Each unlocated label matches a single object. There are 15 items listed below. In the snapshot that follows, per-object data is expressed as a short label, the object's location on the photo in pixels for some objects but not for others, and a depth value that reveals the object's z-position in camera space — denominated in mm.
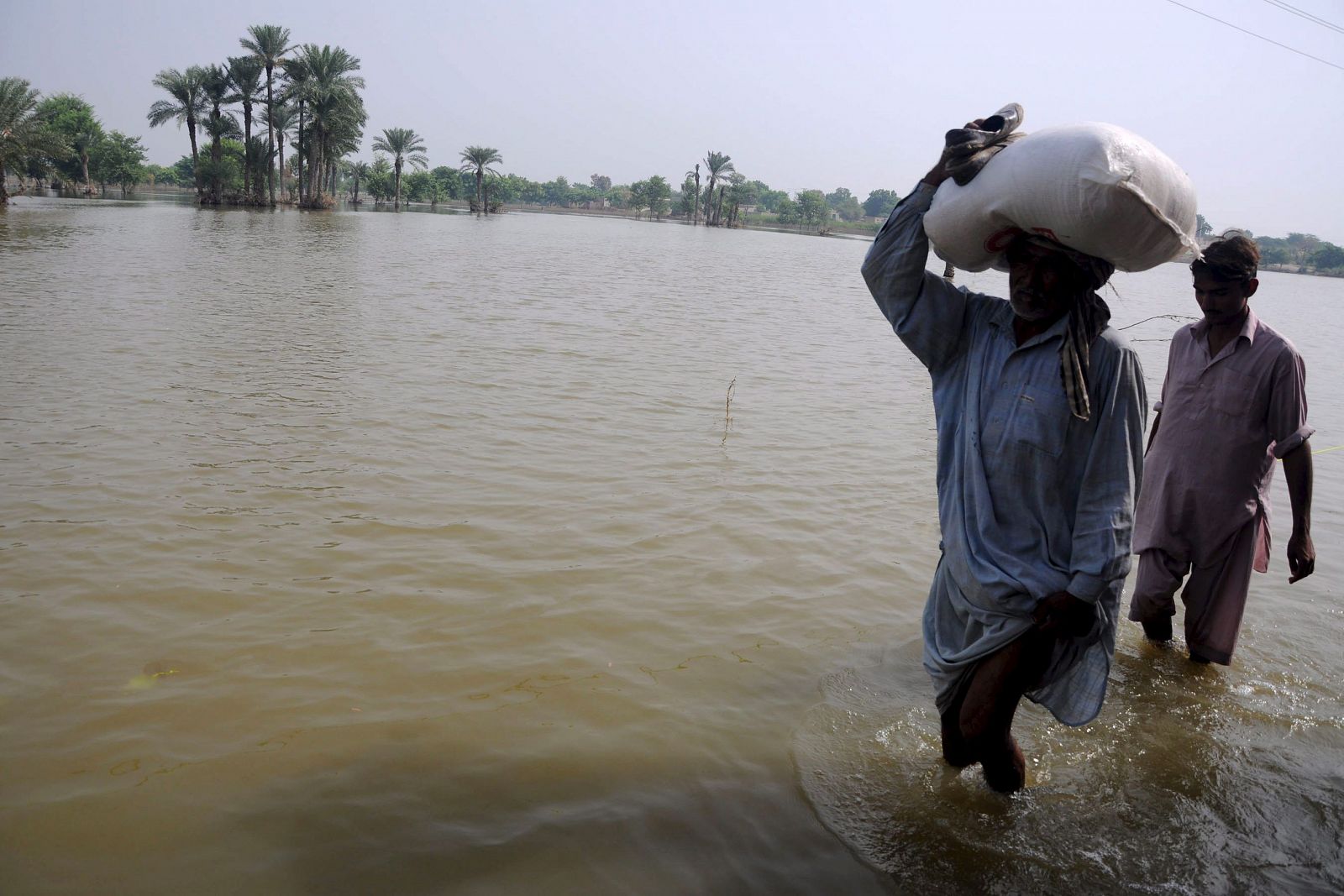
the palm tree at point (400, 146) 69062
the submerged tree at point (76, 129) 54250
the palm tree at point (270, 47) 50384
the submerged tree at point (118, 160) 57625
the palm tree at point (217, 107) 51500
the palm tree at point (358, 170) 78188
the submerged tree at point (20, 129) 34000
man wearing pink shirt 3205
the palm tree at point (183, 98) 50688
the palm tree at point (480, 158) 78000
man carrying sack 2143
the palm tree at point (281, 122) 54759
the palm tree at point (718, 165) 100062
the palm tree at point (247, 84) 51000
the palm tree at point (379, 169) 76944
